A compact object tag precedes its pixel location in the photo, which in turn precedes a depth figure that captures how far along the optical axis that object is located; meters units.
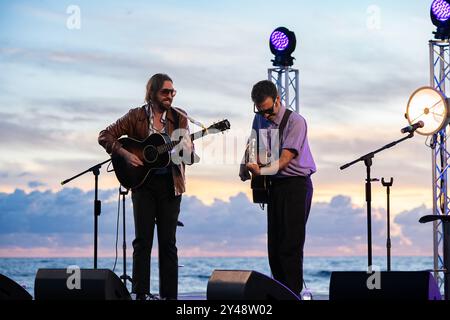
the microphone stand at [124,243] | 7.03
